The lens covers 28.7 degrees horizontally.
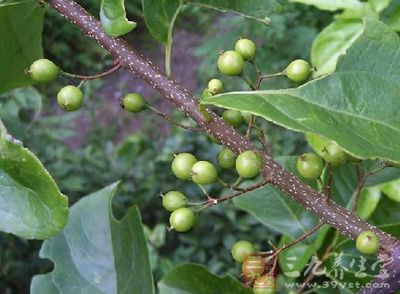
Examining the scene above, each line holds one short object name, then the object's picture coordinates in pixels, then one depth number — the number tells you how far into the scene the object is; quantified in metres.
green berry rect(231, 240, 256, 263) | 0.28
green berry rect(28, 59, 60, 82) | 0.28
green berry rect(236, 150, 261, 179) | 0.24
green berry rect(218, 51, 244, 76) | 0.27
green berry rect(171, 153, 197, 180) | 0.26
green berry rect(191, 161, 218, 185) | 0.26
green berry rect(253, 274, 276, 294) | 0.26
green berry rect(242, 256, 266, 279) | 0.27
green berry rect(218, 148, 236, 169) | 0.27
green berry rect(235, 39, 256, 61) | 0.28
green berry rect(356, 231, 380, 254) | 0.23
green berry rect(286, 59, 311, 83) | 0.27
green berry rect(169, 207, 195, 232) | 0.26
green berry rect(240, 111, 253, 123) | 0.27
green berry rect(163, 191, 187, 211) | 0.27
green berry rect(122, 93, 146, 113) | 0.28
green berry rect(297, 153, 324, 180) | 0.26
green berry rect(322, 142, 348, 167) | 0.26
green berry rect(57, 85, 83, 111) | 0.27
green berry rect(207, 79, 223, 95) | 0.26
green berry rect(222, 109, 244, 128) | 0.27
